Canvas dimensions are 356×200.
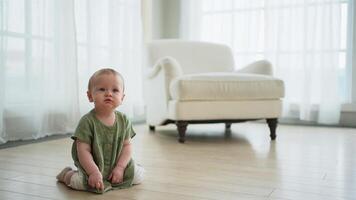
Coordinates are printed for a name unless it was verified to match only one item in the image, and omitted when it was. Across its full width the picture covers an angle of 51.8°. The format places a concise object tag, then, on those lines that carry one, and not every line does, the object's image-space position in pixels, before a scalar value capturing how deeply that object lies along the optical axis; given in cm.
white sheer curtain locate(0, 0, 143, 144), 216
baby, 117
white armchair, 222
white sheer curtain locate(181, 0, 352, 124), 328
